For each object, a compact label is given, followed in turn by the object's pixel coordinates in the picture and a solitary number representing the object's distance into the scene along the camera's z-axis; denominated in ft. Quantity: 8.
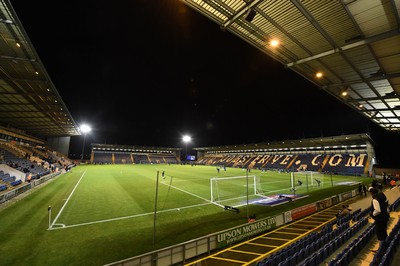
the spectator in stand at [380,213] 18.49
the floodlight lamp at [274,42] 30.83
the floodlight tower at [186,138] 308.73
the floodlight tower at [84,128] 204.95
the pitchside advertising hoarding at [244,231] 29.73
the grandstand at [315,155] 148.97
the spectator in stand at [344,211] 42.67
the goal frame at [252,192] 59.47
